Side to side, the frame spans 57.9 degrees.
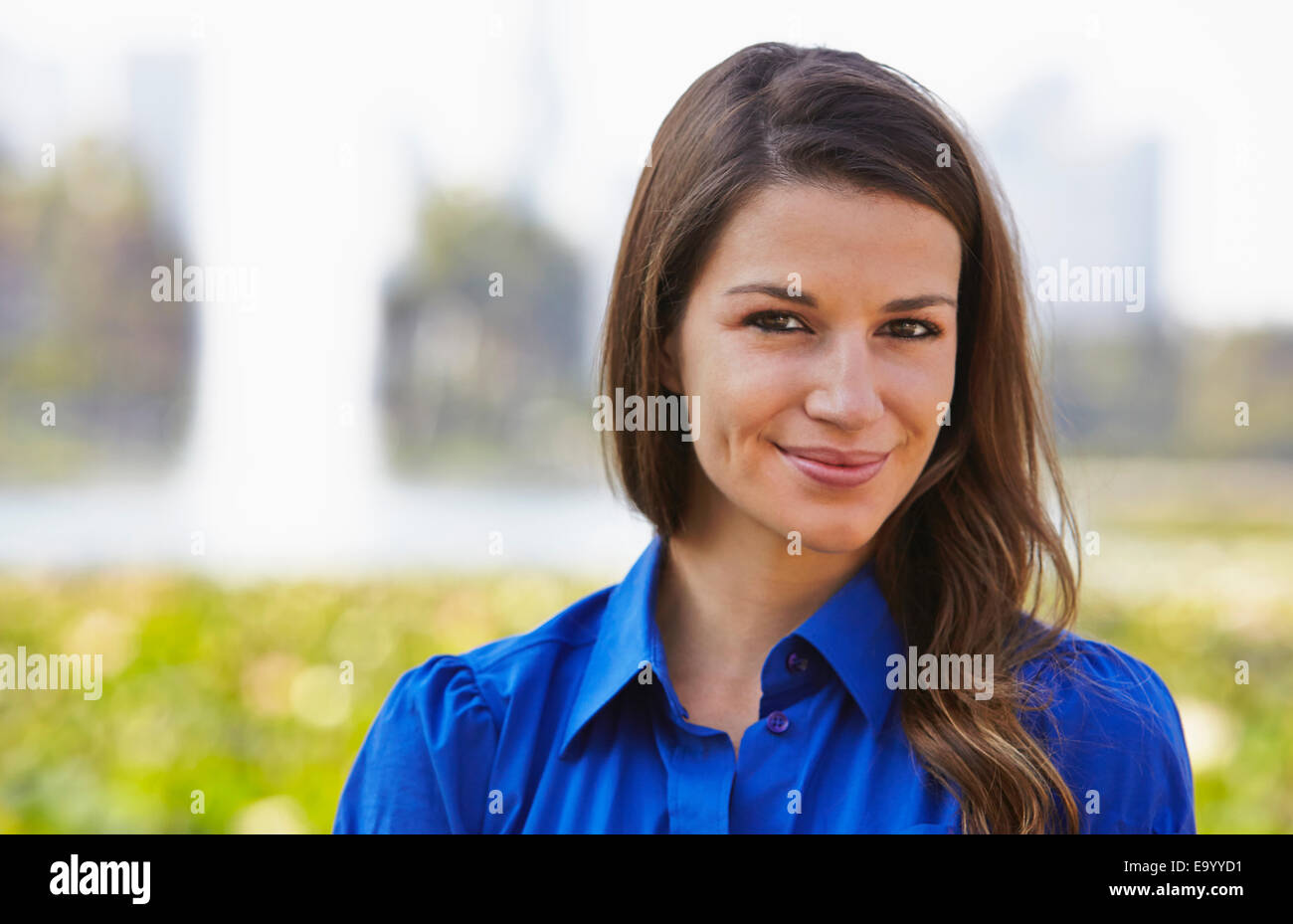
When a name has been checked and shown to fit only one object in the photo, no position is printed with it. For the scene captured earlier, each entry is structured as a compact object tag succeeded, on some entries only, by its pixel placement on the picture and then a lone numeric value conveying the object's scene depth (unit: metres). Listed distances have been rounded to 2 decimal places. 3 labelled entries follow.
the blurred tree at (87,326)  6.66
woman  1.73
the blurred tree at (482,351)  6.89
